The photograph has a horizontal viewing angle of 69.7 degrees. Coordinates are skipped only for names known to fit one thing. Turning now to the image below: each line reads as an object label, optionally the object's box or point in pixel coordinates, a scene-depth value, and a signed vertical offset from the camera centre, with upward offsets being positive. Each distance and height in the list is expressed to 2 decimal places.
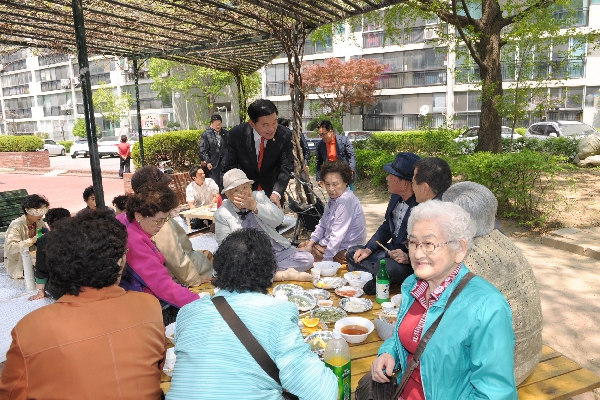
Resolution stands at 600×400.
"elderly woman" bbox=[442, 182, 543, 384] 2.20 -0.77
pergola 4.34 +1.34
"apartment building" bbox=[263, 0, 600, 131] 25.39 +2.35
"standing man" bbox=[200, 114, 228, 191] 8.66 -0.41
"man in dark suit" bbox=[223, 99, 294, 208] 4.89 -0.35
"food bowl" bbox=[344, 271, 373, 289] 3.33 -1.21
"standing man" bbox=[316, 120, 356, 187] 7.25 -0.39
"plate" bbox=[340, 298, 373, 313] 2.93 -1.24
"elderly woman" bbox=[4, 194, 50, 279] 4.91 -1.13
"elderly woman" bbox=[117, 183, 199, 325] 3.08 -0.89
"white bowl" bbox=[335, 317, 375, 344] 2.53 -1.22
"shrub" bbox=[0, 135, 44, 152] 22.31 -0.67
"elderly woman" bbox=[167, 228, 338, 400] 1.62 -0.84
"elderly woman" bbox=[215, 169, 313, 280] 3.92 -0.85
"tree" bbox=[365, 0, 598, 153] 8.41 +1.78
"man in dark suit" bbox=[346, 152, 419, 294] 3.74 -0.83
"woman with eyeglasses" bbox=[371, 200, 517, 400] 1.70 -0.85
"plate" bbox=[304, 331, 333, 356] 2.41 -1.24
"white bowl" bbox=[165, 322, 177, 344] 2.62 -1.25
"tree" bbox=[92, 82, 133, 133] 34.84 +2.04
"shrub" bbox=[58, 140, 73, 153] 36.38 -1.30
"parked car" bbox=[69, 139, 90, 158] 28.62 -1.25
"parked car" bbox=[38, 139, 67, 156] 30.89 -1.32
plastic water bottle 1.99 -1.13
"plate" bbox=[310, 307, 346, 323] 2.80 -1.24
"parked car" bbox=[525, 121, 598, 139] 17.95 -0.42
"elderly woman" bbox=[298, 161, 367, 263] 4.16 -0.93
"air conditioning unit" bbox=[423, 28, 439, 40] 29.16 +5.86
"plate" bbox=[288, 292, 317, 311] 2.97 -1.23
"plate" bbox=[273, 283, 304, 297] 3.21 -1.22
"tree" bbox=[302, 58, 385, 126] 29.19 +2.92
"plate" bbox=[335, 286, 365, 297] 3.17 -1.24
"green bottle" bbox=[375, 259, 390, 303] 3.04 -1.15
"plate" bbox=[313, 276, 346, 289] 3.38 -1.25
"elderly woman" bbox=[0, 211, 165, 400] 1.63 -0.79
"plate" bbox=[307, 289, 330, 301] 3.15 -1.24
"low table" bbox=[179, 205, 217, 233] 6.65 -1.35
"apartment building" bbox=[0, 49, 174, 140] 41.84 +3.32
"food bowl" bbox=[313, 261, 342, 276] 3.64 -1.22
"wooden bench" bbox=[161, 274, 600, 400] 2.17 -1.35
